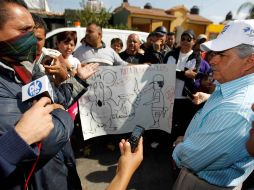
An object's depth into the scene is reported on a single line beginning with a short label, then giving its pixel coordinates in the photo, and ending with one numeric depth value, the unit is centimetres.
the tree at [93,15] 1927
